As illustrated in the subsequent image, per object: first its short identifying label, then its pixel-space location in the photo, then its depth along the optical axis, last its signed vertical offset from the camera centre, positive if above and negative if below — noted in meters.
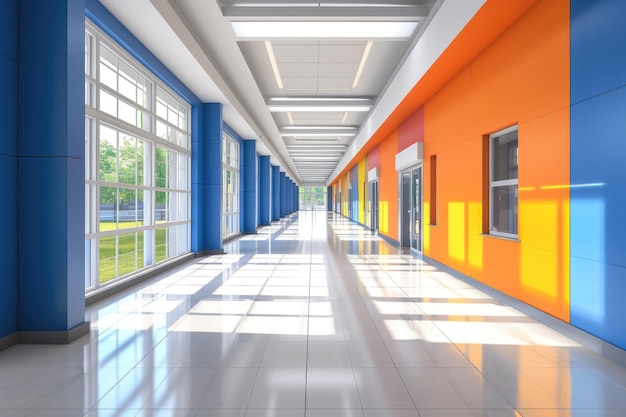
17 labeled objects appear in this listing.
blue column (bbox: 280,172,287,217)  41.56 +1.42
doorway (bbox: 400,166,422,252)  12.49 -0.06
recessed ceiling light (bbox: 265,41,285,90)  9.50 +3.81
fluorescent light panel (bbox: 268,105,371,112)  14.16 +3.54
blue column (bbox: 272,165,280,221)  34.97 +1.28
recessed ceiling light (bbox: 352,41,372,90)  9.56 +3.83
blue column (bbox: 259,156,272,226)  25.98 +1.14
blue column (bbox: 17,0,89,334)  4.62 +0.52
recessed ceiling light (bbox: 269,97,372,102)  14.00 +3.79
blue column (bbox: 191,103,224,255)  11.68 +0.89
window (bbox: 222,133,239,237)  16.81 +0.99
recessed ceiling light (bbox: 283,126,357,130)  18.97 +3.81
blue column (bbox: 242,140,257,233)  19.80 +0.98
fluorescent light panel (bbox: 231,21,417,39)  7.78 +3.53
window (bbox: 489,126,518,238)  6.75 +0.43
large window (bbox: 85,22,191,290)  6.51 +1.03
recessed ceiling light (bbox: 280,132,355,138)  20.06 +3.72
